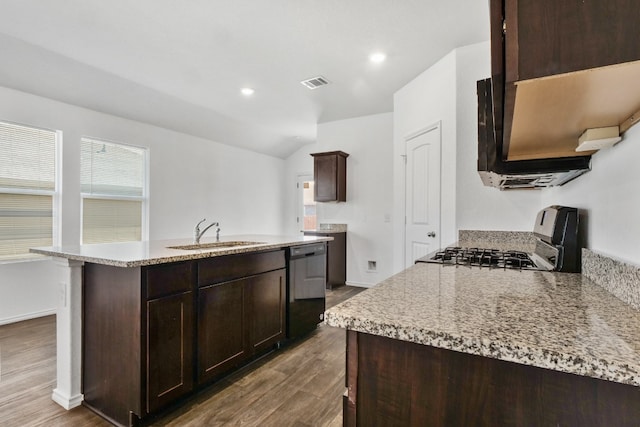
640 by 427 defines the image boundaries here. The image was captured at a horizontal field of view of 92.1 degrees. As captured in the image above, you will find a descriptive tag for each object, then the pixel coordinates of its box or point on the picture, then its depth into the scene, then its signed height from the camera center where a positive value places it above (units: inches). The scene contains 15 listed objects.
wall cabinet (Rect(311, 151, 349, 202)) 195.0 +24.2
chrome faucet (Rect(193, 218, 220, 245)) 101.6 -8.1
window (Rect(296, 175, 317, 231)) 267.4 +8.0
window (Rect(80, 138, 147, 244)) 154.4 +12.3
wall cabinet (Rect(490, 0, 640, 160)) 21.6 +11.9
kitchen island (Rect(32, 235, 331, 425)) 65.3 -26.0
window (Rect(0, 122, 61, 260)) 129.6 +11.3
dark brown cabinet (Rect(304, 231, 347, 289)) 189.2 -27.7
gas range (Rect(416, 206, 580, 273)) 50.7 -7.8
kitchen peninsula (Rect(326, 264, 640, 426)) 21.1 -11.6
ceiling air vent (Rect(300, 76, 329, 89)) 142.8 +62.6
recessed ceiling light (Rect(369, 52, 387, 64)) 120.6 +62.6
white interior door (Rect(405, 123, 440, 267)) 125.8 +9.1
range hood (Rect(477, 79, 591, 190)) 44.8 +8.9
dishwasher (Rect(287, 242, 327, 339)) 109.0 -27.8
